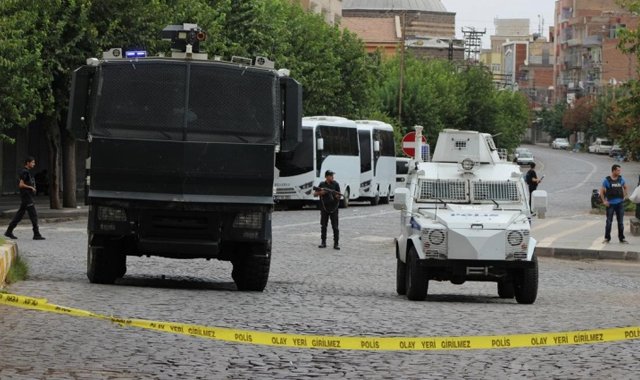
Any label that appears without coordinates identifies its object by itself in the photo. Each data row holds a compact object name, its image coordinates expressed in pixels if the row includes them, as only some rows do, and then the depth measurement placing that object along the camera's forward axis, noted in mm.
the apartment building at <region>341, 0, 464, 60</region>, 172675
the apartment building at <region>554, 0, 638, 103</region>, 188750
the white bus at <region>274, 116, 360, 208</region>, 55594
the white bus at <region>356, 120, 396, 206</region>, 61312
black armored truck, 18969
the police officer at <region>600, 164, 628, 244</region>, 36281
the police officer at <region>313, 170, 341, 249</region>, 33969
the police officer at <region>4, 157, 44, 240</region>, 31656
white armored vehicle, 19750
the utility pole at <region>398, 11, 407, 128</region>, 97438
